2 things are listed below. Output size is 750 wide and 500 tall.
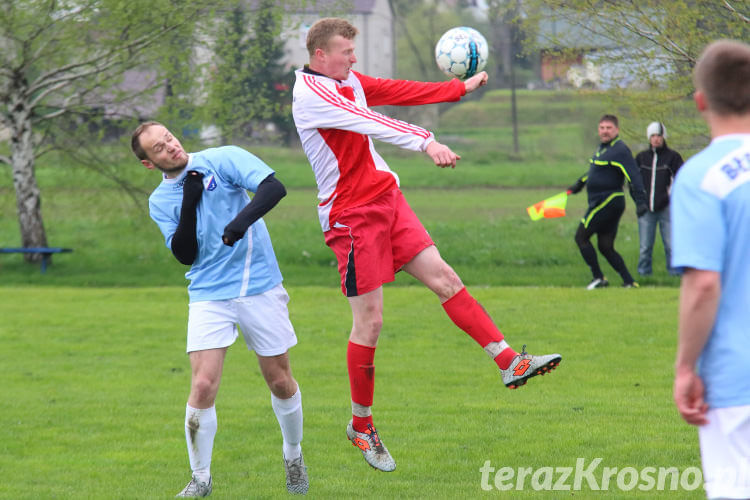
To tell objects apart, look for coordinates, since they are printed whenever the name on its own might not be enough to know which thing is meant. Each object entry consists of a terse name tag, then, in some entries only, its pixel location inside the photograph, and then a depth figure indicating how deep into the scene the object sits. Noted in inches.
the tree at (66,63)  1332.4
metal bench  1411.2
